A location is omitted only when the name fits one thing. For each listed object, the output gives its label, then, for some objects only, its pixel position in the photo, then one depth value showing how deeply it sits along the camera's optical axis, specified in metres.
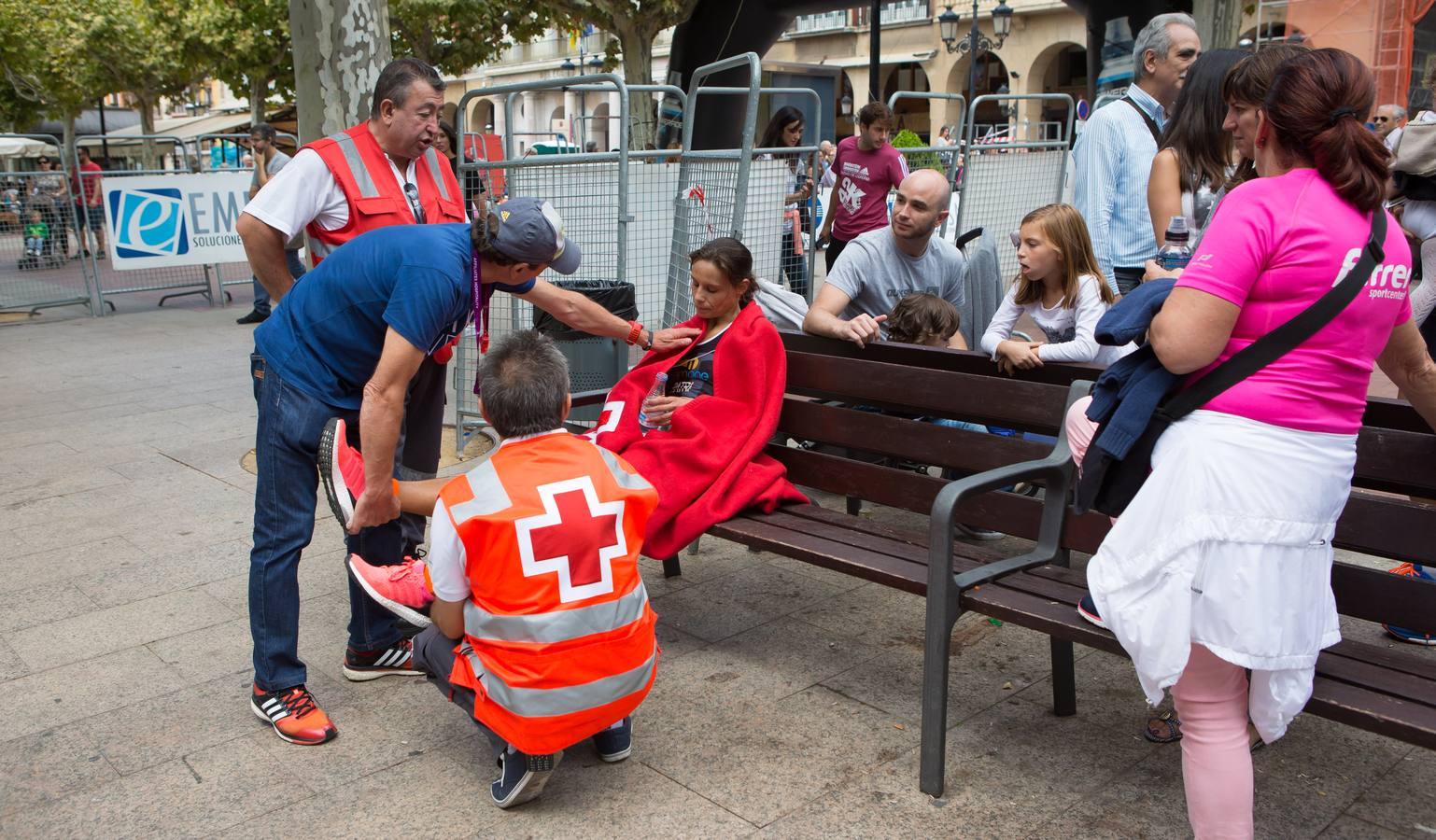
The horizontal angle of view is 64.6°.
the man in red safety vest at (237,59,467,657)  3.38
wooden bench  2.50
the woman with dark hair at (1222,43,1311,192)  2.41
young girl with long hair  3.90
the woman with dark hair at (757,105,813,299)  8.38
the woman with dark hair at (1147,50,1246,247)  3.46
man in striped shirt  4.11
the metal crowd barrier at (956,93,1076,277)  9.88
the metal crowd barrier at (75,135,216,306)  12.61
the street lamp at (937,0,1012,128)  24.72
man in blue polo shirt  2.88
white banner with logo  12.27
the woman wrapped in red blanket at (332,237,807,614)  3.60
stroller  13.41
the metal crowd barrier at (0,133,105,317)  12.59
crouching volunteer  2.58
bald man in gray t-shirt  4.46
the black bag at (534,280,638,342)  5.39
